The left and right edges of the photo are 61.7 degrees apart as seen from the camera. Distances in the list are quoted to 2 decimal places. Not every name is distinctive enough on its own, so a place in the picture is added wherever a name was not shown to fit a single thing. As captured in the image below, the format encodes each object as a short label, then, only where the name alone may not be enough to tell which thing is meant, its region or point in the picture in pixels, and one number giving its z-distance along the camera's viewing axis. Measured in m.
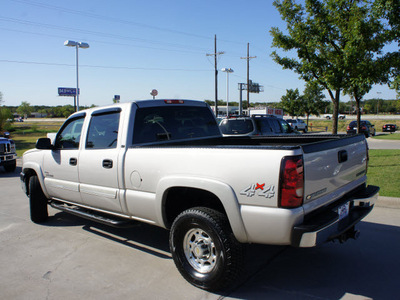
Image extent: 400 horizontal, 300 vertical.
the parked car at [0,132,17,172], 11.27
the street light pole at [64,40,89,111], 20.48
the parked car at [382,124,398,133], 34.22
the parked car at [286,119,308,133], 38.41
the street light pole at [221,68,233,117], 39.83
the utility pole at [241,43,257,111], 44.61
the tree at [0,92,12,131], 27.49
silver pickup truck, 2.87
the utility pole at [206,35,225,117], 35.22
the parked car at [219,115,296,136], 10.95
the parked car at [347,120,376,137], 27.47
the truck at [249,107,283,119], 38.07
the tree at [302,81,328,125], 49.09
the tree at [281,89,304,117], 50.19
